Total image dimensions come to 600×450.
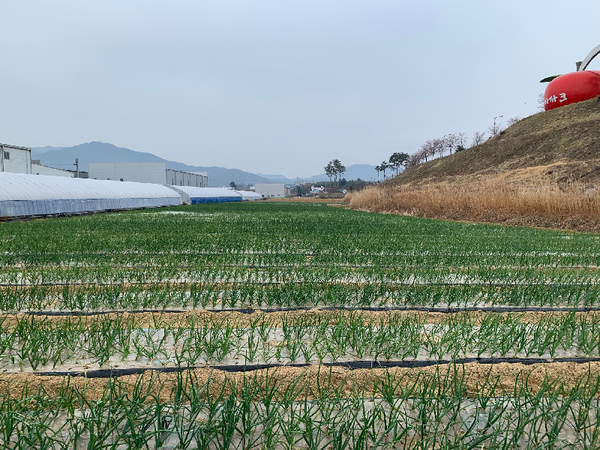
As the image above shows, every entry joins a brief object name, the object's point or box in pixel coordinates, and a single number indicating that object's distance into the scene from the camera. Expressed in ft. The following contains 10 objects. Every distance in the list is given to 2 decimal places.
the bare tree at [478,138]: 307.99
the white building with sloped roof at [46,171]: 150.30
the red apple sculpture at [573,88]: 116.67
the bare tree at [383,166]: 407.03
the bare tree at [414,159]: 336.20
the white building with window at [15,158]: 118.58
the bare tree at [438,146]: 299.58
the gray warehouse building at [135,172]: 209.36
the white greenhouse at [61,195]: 55.67
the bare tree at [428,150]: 306.33
